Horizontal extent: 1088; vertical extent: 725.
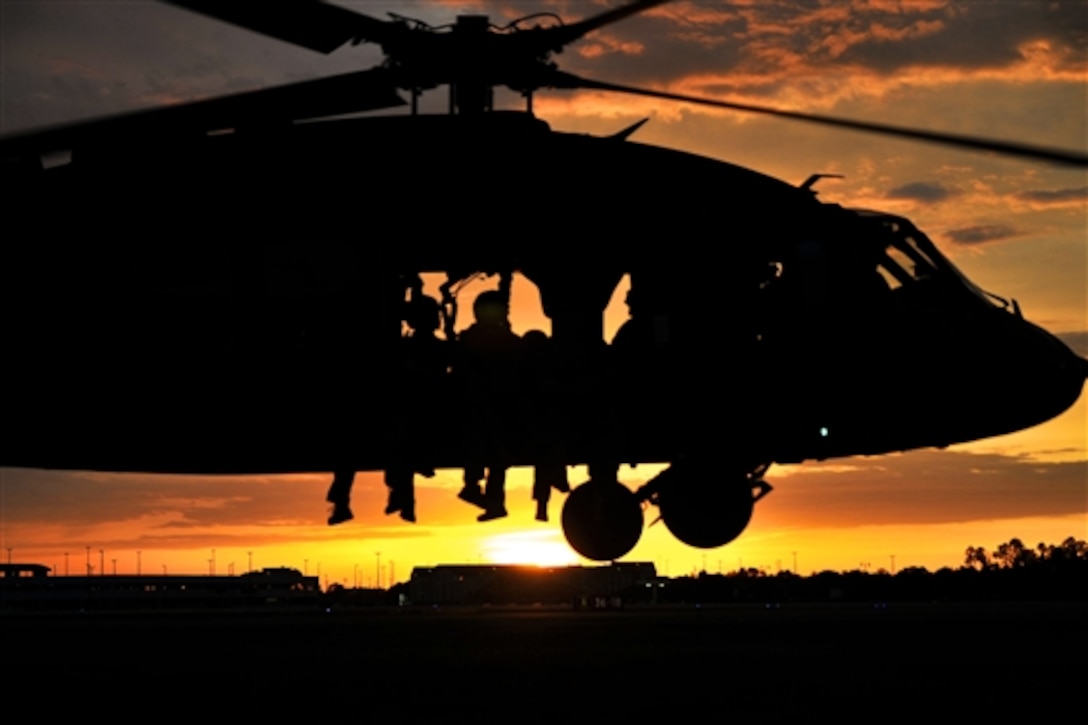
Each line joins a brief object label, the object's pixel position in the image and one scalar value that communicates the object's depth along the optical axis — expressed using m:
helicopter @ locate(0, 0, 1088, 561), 16.64
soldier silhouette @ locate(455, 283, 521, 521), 16.64
